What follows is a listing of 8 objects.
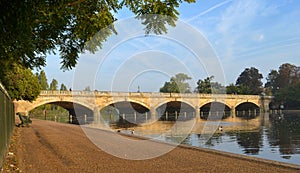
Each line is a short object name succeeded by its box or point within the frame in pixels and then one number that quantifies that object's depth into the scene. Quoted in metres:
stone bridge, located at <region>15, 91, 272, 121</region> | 45.18
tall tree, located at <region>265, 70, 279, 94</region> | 87.99
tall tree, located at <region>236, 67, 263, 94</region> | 88.44
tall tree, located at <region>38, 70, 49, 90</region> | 72.17
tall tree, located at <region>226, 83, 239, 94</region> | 81.06
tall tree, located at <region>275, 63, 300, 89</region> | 83.53
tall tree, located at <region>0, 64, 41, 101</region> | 22.85
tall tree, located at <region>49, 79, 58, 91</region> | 77.35
